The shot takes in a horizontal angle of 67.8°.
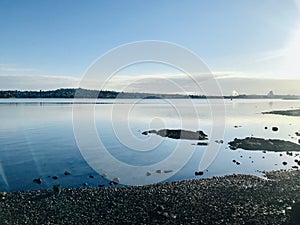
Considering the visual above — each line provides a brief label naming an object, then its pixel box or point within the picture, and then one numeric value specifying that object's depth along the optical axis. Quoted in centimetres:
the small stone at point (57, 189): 1255
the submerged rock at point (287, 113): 7361
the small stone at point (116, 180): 1492
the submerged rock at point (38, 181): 1452
